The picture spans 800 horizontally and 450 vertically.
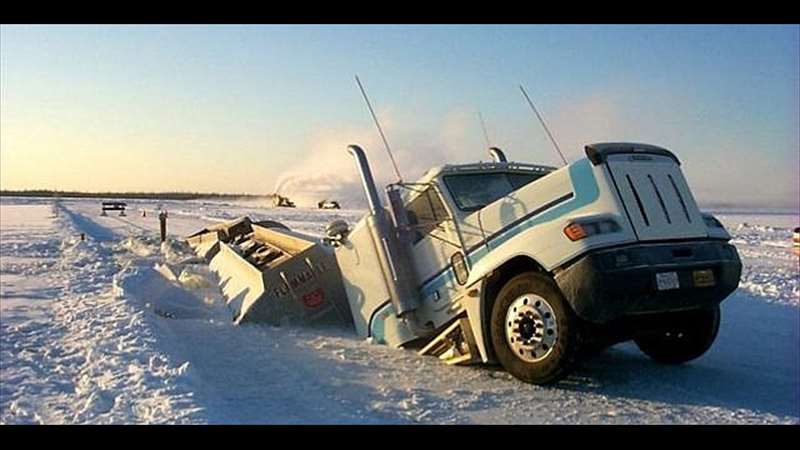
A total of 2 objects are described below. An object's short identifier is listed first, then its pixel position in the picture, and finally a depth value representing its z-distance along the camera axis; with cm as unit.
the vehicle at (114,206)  4281
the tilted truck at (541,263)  546
